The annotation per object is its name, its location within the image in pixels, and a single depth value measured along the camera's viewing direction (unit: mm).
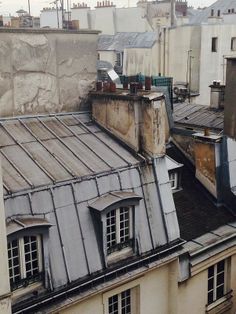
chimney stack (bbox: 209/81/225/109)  23828
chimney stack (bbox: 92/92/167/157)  14859
